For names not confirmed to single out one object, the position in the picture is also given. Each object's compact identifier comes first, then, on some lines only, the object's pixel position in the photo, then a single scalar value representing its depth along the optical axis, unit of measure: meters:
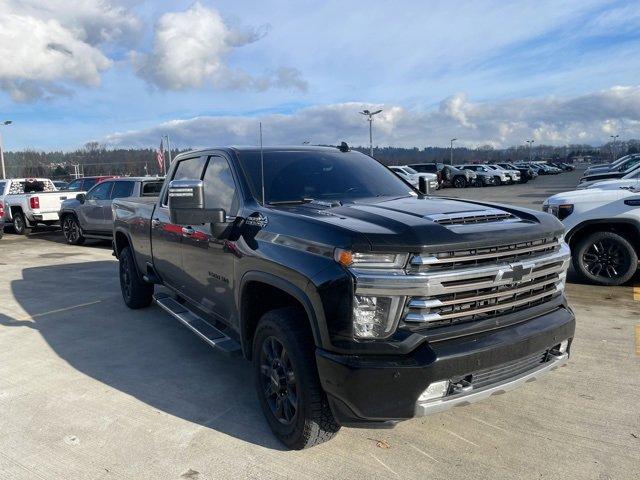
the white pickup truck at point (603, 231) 7.21
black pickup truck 2.74
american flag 30.31
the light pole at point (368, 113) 44.59
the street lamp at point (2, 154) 43.27
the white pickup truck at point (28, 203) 15.84
